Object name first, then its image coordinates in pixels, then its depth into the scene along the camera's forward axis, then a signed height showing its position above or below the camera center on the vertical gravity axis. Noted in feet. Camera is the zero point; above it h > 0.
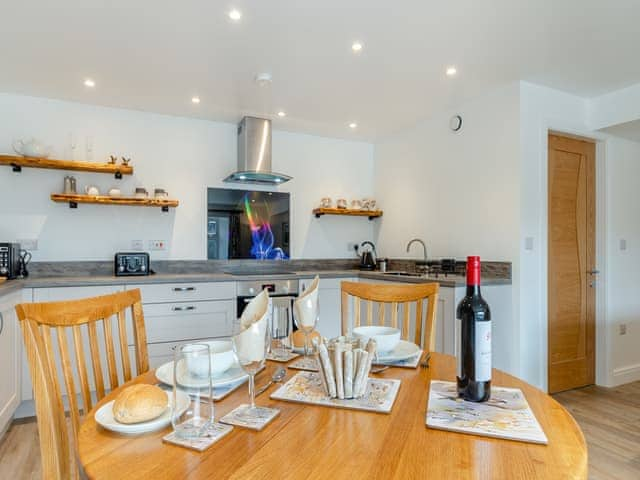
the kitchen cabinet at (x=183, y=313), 9.80 -1.76
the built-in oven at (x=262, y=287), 10.75 -1.26
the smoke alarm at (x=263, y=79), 9.18 +3.83
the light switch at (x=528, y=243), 9.63 +0.05
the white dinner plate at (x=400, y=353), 3.96 -1.10
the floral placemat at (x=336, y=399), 2.91 -1.17
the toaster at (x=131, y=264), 10.58 -0.55
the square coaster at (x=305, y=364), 3.84 -1.18
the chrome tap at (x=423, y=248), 11.29 -0.10
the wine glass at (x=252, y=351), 2.67 -0.72
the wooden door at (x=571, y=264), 10.52 -0.51
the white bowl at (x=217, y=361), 2.54 -0.98
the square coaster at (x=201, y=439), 2.34 -1.17
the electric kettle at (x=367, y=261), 14.11 -0.58
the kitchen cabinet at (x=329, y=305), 11.94 -1.82
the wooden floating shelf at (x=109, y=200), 10.26 +1.13
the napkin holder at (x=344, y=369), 3.01 -0.94
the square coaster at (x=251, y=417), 2.62 -1.17
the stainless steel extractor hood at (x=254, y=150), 12.01 +2.83
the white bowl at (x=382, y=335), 4.06 -0.96
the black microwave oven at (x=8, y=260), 9.02 -0.39
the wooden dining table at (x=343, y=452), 2.07 -1.17
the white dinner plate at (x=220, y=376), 3.25 -1.11
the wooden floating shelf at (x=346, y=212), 13.68 +1.12
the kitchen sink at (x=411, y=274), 11.17 -0.85
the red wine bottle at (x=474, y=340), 2.81 -0.67
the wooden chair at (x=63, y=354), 2.90 -0.99
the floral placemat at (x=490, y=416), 2.46 -1.15
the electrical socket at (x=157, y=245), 11.74 -0.04
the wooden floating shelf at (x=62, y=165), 9.78 +1.97
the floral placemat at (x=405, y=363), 3.91 -1.16
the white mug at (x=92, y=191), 10.58 +1.38
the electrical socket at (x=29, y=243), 10.40 -0.01
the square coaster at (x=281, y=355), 4.15 -1.18
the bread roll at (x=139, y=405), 2.56 -1.05
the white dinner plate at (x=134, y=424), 2.50 -1.14
